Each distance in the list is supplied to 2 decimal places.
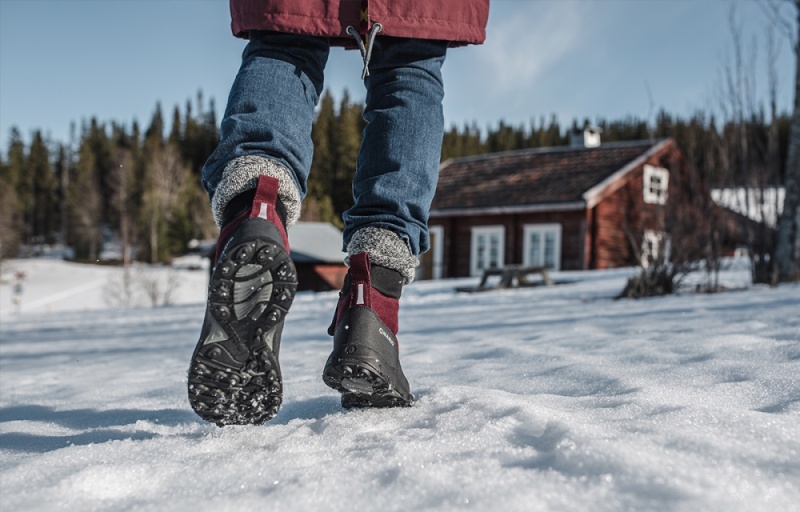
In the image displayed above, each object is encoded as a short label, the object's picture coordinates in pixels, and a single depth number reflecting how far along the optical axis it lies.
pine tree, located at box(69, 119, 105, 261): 52.94
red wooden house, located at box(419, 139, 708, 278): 18.28
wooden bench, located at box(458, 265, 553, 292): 11.11
